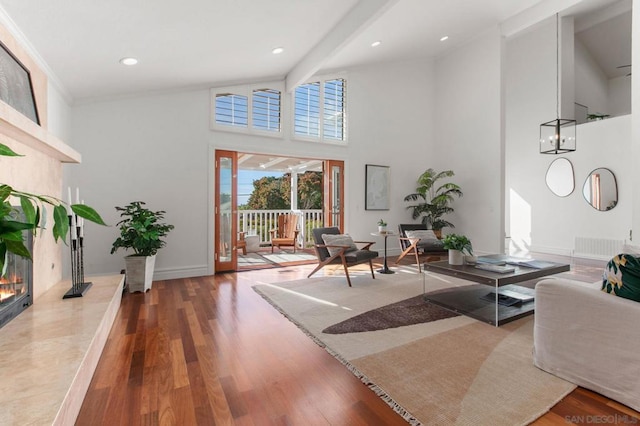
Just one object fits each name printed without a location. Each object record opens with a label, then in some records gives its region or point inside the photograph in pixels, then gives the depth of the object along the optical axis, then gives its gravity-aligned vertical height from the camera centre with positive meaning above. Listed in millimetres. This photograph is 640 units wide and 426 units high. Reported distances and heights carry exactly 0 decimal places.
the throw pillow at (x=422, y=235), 5223 -419
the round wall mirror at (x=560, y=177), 6422 +718
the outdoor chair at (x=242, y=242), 6480 -677
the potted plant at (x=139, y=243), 3746 -403
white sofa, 1605 -725
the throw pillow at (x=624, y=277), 1630 -365
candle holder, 2738 -483
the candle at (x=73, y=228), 2877 -174
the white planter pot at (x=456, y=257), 3262 -498
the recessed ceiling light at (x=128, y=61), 3136 +1551
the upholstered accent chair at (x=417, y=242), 4968 -525
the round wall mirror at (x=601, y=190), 5848 +416
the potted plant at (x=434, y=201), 6398 +213
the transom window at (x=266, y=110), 5250 +1755
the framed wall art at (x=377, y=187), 6379 +495
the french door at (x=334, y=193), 6097 +350
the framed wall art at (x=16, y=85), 2158 +951
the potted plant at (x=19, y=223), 872 -39
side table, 4843 -939
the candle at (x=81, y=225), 3057 -150
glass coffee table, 2740 -919
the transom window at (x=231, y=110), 4922 +1651
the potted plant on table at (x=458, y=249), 3246 -408
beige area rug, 1599 -1018
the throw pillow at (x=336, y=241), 4358 -444
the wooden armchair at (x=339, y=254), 4141 -612
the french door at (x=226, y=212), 4906 -27
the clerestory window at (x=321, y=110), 5711 +1953
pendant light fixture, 4344 +1053
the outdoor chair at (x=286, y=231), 6918 -513
